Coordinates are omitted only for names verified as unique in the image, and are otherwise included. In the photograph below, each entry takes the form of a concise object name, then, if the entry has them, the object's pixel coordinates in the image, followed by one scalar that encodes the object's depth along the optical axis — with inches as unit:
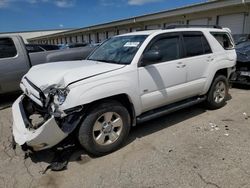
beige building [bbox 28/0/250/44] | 461.6
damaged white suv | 99.2
